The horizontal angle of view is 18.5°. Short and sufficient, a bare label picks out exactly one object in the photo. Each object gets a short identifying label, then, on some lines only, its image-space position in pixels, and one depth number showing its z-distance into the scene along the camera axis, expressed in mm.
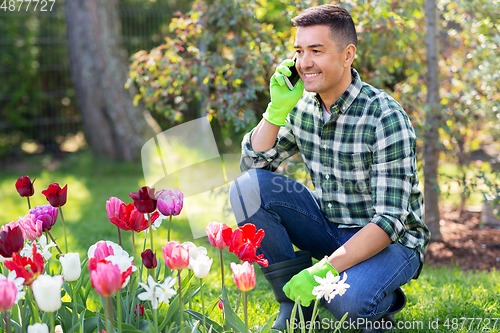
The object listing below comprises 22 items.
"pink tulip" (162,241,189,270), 3699
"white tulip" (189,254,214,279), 3722
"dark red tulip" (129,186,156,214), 3786
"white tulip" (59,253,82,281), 3712
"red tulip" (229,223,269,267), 3763
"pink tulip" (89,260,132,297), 3596
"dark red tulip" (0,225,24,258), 3746
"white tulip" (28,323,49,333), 3628
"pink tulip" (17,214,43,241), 3856
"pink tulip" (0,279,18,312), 3595
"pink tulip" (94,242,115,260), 3719
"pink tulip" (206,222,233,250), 3790
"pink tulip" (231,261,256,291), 3695
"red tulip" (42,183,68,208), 3912
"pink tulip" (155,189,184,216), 3859
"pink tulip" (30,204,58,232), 3920
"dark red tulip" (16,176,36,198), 3959
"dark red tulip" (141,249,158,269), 3725
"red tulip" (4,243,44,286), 3683
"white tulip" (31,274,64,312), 3586
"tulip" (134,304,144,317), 3898
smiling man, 4030
